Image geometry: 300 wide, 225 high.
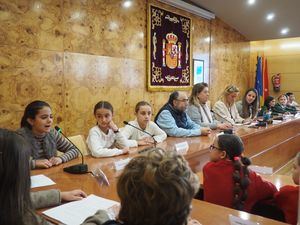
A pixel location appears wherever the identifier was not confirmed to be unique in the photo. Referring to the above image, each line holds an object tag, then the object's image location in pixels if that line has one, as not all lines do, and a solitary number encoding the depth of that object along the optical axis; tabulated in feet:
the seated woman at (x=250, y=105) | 15.74
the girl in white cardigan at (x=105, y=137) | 7.68
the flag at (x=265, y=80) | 30.35
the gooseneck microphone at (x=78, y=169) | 6.14
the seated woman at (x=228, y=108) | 14.82
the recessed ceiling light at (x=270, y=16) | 21.40
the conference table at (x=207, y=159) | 4.40
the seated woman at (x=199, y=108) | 12.62
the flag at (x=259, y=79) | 29.12
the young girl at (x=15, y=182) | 2.89
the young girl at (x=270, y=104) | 20.38
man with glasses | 10.80
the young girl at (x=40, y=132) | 7.10
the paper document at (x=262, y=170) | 6.81
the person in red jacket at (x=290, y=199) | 5.11
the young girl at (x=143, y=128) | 9.31
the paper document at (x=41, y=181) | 5.42
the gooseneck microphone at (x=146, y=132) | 8.85
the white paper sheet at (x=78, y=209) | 4.06
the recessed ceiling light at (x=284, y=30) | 24.08
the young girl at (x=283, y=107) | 21.11
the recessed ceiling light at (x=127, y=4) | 15.23
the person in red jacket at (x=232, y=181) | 5.49
